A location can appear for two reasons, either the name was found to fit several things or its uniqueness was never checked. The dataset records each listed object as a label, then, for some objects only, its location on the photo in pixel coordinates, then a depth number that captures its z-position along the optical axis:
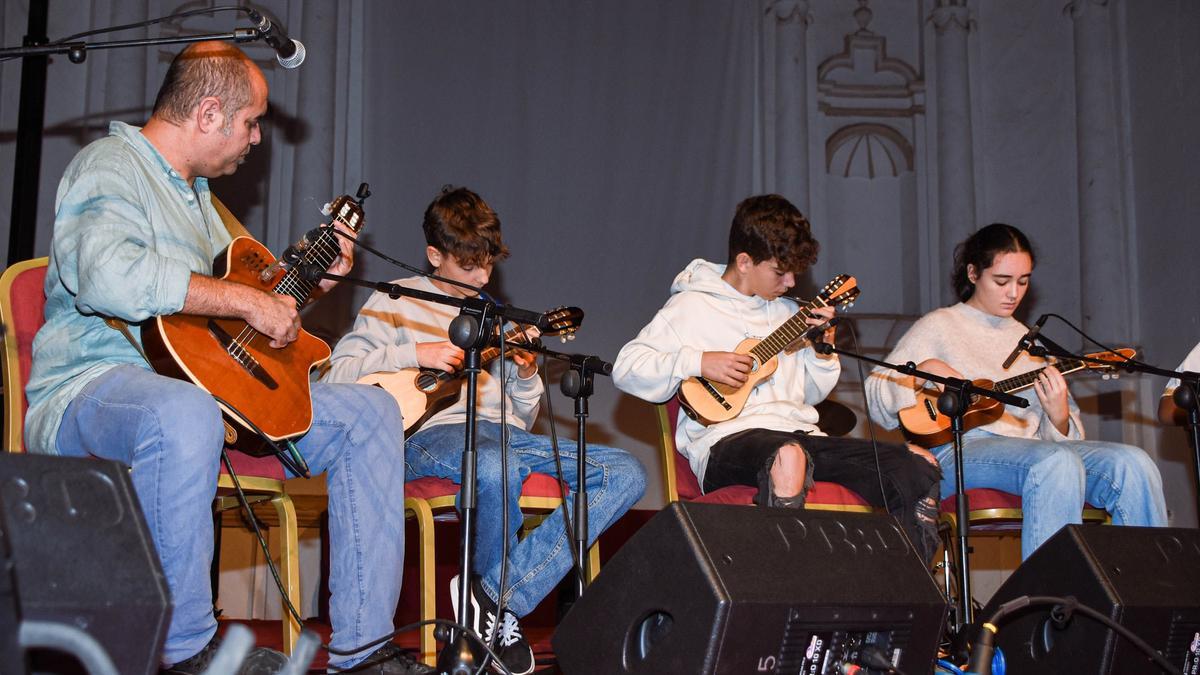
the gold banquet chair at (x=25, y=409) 2.44
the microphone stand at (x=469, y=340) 2.24
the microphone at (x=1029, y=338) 3.24
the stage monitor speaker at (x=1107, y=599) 2.34
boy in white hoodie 3.21
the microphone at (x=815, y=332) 3.28
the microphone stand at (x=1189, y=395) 3.29
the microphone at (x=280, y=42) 2.19
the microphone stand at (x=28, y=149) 3.85
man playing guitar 2.15
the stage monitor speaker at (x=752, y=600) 1.87
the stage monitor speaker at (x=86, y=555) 1.27
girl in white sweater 3.36
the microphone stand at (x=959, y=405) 3.02
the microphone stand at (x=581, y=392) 2.61
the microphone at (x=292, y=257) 2.61
